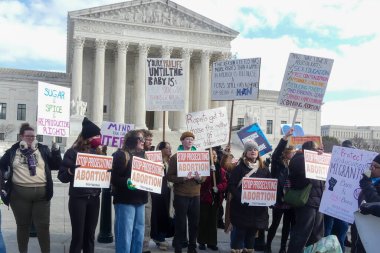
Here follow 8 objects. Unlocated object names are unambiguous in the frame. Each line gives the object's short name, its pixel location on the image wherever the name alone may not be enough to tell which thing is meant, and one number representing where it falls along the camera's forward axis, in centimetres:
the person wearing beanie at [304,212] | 693
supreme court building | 4919
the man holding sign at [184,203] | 735
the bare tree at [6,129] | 5400
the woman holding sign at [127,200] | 641
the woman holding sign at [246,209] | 685
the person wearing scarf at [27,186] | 650
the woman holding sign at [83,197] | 633
